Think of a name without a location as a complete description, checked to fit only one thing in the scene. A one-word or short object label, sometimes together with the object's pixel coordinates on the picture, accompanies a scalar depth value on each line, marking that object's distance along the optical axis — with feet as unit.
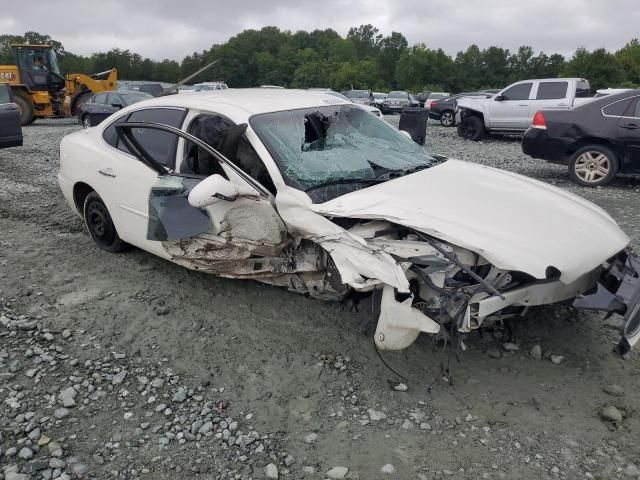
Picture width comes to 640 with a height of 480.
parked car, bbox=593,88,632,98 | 40.98
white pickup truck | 41.01
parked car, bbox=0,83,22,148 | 27.96
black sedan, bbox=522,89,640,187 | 24.41
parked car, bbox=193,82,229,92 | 72.74
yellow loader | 59.11
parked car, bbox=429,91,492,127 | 61.00
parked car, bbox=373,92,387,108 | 84.20
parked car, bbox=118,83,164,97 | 65.70
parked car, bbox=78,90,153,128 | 48.73
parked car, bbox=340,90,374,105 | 77.36
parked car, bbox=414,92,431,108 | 92.50
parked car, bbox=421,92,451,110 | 85.52
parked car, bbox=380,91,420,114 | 84.69
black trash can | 41.91
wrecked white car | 9.20
